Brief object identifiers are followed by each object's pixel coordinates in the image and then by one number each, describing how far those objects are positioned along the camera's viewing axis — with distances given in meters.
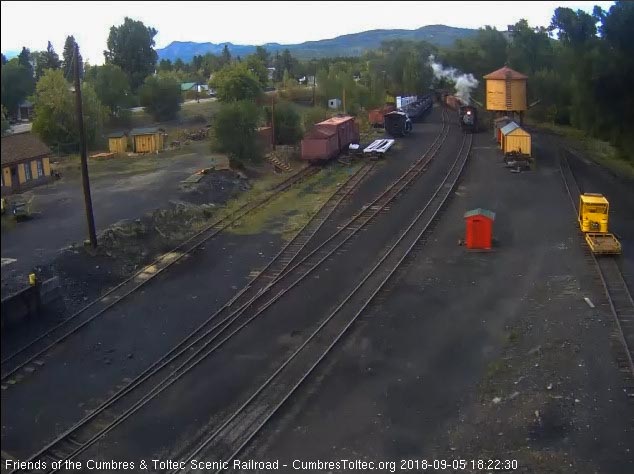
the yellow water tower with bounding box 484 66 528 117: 44.00
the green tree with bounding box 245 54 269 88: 73.02
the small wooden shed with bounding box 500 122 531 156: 33.09
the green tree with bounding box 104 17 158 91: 74.81
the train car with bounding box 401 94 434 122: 53.60
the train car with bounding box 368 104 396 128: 52.97
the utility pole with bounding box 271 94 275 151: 37.91
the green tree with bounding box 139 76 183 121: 60.56
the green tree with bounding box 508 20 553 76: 65.06
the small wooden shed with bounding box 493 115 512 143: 40.12
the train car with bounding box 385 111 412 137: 45.06
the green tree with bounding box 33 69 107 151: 39.09
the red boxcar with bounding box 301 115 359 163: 33.25
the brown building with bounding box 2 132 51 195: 28.24
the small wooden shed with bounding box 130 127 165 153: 41.94
